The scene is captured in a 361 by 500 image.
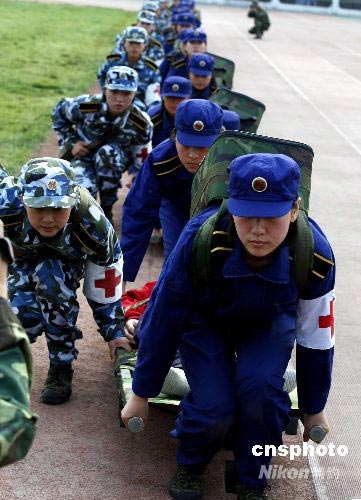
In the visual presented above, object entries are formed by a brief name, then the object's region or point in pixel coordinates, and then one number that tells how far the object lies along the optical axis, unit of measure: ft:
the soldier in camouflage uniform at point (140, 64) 40.68
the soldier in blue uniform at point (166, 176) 22.04
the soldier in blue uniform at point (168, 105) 31.30
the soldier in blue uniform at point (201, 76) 36.11
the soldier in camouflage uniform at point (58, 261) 17.66
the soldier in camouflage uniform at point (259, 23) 121.39
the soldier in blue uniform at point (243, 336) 14.65
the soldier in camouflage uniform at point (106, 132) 29.35
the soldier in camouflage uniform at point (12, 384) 8.20
